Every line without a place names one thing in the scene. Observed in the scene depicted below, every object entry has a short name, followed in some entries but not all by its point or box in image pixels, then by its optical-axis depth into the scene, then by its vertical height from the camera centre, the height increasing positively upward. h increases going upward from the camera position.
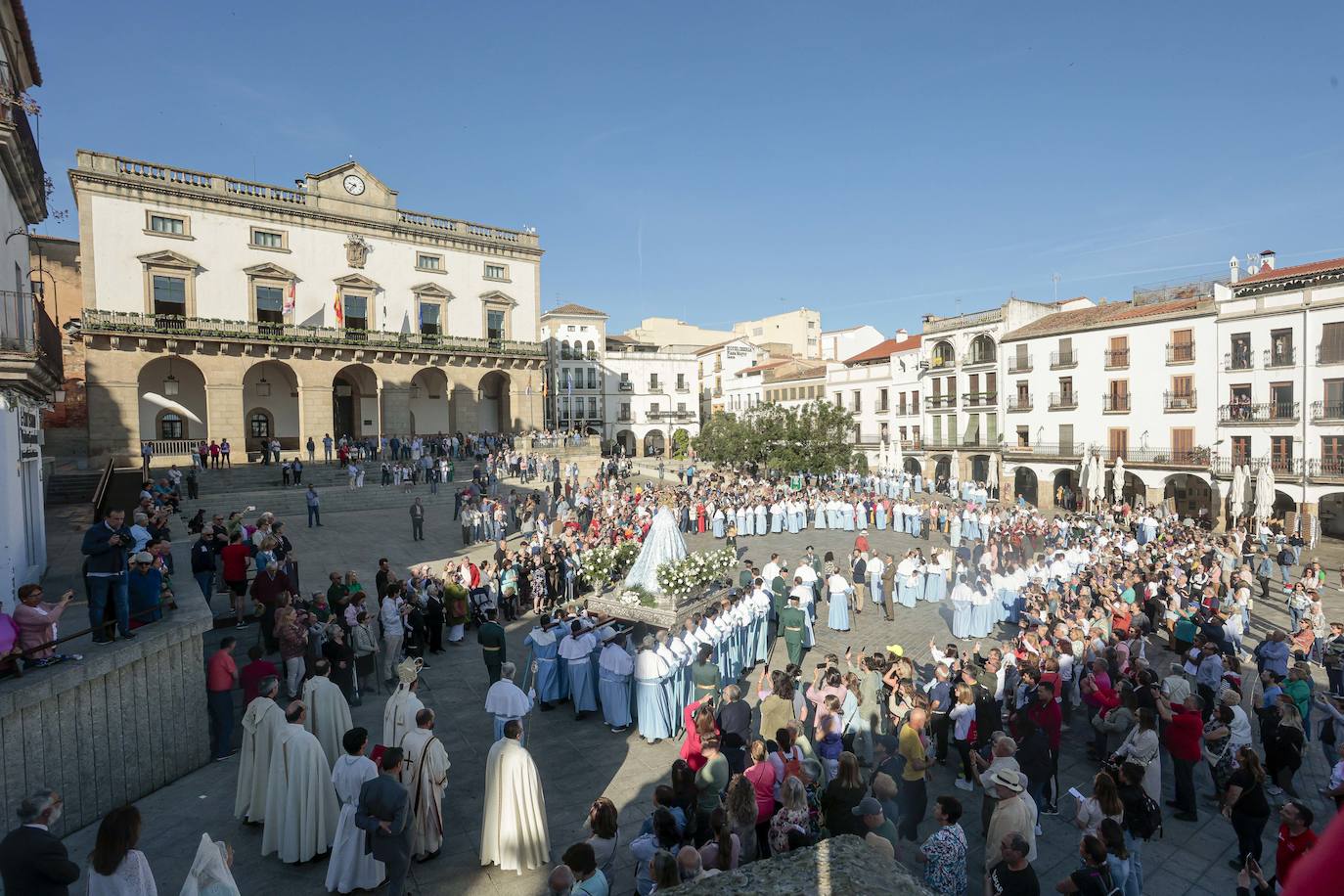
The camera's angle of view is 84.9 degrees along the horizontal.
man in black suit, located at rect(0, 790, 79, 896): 4.75 -2.67
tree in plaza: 40.09 -0.69
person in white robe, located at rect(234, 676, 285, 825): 7.59 -3.23
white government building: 31.28 +6.53
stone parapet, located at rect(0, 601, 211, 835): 7.15 -3.00
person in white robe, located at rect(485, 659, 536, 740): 8.52 -3.06
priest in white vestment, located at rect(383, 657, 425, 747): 7.62 -2.82
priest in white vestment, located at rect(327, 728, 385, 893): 6.57 -3.74
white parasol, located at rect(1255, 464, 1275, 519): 25.38 -2.71
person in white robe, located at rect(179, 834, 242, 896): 4.79 -2.83
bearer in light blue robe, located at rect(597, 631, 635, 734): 10.31 -3.54
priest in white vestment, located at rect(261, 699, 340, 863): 7.10 -3.45
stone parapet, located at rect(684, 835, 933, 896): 3.38 -2.13
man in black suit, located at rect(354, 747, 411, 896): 5.95 -3.10
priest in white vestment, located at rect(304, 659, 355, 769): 8.20 -3.05
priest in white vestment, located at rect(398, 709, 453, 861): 6.87 -3.24
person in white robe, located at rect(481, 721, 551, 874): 6.87 -3.52
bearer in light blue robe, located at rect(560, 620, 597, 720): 10.85 -3.48
